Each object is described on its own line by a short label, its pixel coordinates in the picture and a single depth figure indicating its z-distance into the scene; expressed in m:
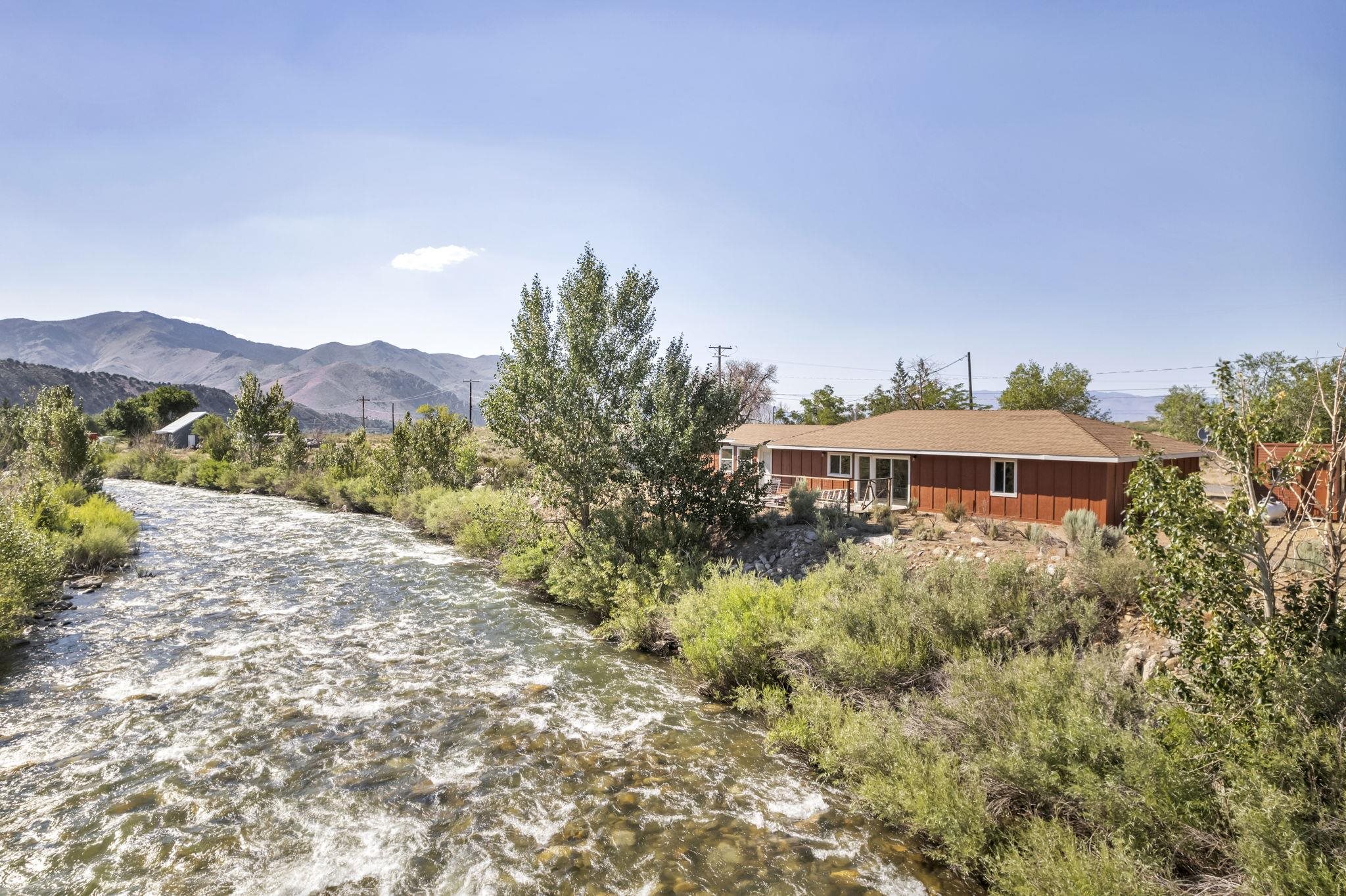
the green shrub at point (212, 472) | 41.94
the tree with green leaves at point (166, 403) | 78.19
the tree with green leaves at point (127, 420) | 71.38
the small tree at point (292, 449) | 39.91
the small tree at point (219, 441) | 46.38
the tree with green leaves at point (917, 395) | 46.84
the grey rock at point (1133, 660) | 8.33
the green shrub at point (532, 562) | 17.22
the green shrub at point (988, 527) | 15.93
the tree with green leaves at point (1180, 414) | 40.69
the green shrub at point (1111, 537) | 14.03
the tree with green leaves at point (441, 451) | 31.08
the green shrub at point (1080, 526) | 13.58
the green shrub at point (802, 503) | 18.20
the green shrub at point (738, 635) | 10.37
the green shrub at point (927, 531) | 15.77
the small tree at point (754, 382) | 61.91
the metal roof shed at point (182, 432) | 71.39
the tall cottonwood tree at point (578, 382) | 16.98
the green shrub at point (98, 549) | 17.91
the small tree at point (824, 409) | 50.44
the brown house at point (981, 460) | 17.97
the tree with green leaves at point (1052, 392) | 40.25
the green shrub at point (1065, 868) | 5.11
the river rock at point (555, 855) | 6.59
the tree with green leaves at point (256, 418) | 43.78
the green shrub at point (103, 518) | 19.36
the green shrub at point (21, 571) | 11.80
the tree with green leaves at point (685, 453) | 16.02
